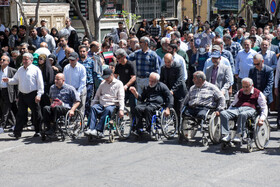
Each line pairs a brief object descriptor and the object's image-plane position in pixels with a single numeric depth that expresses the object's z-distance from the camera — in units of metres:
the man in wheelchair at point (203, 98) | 10.61
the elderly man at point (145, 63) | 12.47
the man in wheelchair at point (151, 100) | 10.93
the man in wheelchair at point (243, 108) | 9.80
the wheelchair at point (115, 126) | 10.89
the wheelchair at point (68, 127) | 11.13
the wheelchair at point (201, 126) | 10.28
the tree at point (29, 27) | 16.39
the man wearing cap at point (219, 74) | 11.80
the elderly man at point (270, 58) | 13.40
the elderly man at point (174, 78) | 11.77
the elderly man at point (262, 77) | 11.60
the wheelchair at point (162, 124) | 10.88
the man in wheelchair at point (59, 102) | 11.21
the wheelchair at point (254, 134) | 9.78
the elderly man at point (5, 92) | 12.35
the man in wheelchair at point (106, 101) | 10.84
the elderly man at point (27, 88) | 11.48
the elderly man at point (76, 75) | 11.88
